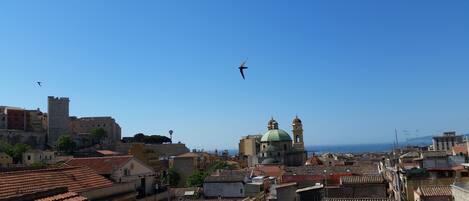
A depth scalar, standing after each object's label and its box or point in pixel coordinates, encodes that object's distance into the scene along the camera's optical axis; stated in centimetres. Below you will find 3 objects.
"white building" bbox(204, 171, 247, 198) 3925
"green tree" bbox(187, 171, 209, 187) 6569
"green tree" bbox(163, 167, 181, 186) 7396
